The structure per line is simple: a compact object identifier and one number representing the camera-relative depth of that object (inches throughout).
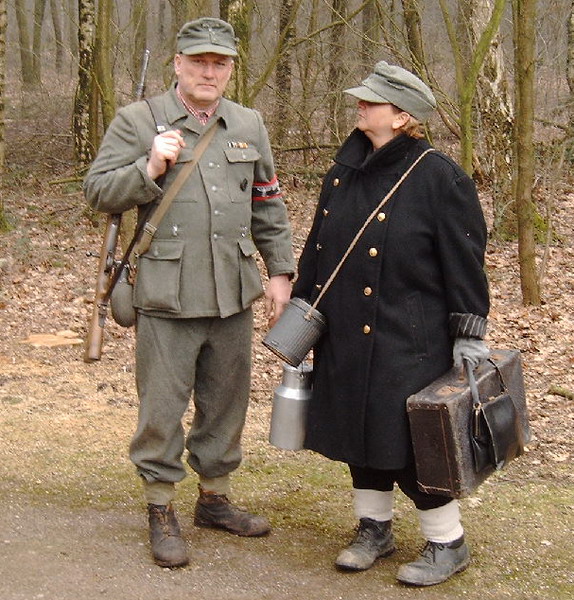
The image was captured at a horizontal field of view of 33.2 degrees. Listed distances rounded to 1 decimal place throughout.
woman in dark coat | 154.0
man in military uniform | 162.1
